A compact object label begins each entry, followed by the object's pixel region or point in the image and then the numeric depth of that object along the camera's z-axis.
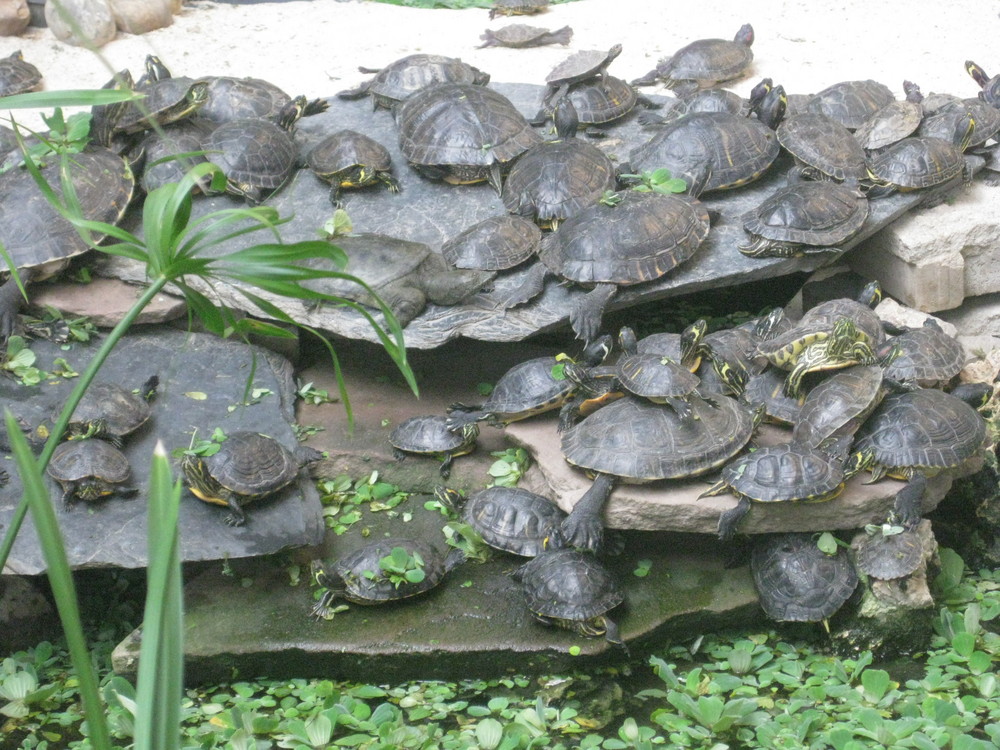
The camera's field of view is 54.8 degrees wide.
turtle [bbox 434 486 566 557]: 4.31
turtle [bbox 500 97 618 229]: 5.43
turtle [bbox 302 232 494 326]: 4.95
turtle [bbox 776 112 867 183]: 5.70
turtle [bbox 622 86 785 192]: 5.63
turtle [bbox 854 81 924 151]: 5.95
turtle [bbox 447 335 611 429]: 4.66
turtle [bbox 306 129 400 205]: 5.79
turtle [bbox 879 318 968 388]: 4.61
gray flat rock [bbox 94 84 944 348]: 4.94
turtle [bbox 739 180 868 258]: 5.14
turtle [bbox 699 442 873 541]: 3.96
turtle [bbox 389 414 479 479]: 4.84
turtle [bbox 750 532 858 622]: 4.07
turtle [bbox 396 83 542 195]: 5.83
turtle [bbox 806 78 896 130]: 6.35
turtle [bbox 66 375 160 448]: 4.50
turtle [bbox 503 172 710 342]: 4.89
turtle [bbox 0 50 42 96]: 7.79
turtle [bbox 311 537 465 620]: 4.13
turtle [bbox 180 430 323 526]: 4.24
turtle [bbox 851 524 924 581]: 4.00
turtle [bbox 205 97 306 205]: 5.77
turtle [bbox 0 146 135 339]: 5.26
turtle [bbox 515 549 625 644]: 3.92
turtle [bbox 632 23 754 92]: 7.51
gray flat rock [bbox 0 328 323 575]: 4.18
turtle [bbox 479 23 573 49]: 8.70
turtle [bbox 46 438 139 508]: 4.27
